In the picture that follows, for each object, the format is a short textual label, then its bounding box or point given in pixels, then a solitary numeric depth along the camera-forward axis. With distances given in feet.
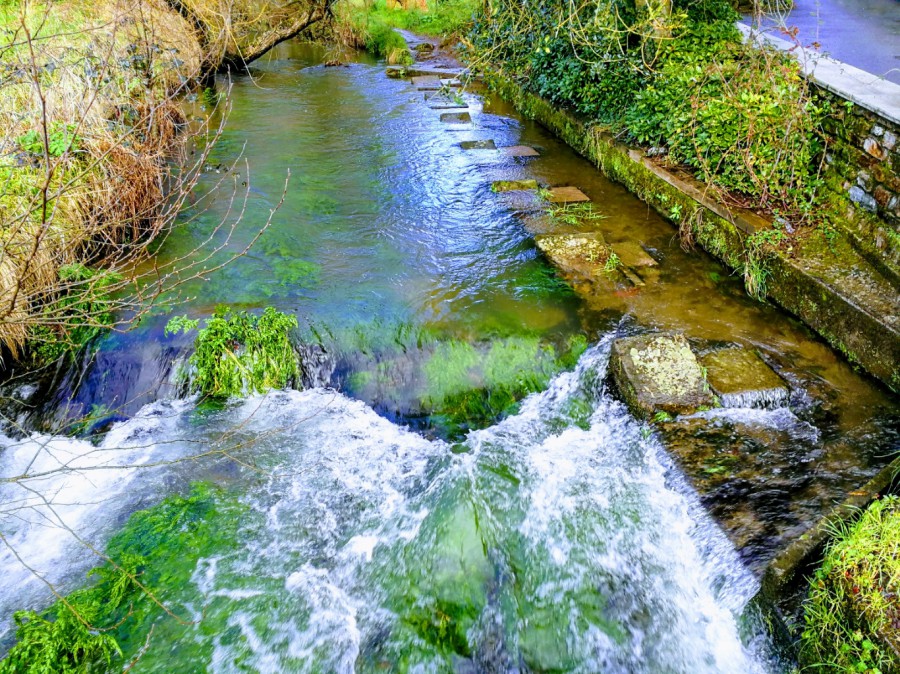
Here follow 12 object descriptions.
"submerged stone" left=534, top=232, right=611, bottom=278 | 18.60
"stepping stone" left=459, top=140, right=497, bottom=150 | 28.11
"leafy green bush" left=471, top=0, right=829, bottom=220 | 17.16
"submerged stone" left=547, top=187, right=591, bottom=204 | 22.93
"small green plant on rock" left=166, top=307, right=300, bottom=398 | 14.60
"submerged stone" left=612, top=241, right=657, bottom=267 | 18.94
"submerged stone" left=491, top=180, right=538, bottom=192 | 23.90
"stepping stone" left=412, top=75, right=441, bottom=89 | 38.96
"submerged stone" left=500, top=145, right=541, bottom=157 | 27.43
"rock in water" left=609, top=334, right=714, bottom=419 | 13.43
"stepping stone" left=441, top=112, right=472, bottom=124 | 31.71
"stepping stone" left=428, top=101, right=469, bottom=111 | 33.94
